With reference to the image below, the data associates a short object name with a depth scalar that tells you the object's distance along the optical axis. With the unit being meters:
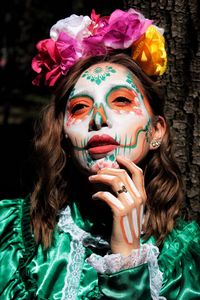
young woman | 1.80
